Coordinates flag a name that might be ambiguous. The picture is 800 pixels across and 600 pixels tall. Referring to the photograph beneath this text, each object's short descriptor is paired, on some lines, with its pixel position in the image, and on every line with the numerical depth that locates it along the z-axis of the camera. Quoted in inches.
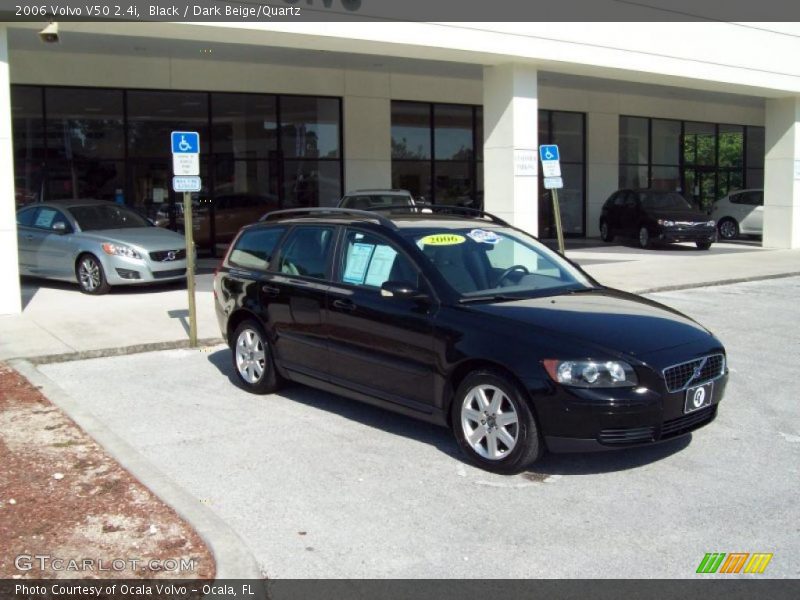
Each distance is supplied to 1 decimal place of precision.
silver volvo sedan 556.7
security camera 442.0
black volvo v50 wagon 216.1
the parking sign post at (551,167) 552.1
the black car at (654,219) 891.4
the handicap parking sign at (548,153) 554.6
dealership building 598.5
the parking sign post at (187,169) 390.0
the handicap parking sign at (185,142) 388.4
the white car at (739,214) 1035.3
